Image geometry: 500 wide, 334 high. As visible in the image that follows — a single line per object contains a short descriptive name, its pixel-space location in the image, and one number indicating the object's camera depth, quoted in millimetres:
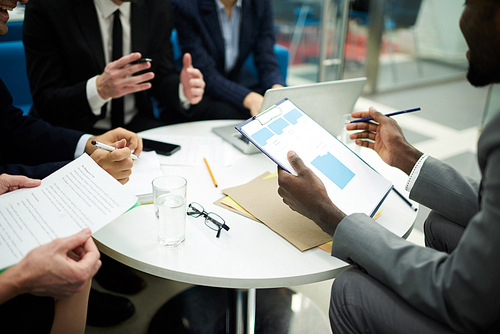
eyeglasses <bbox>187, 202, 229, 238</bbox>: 995
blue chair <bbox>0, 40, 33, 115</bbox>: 2256
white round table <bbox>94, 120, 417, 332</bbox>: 870
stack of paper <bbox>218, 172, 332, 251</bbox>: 990
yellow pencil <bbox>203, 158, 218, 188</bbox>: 1223
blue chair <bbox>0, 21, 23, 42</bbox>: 2426
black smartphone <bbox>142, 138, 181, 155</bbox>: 1427
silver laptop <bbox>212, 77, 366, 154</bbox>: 1253
